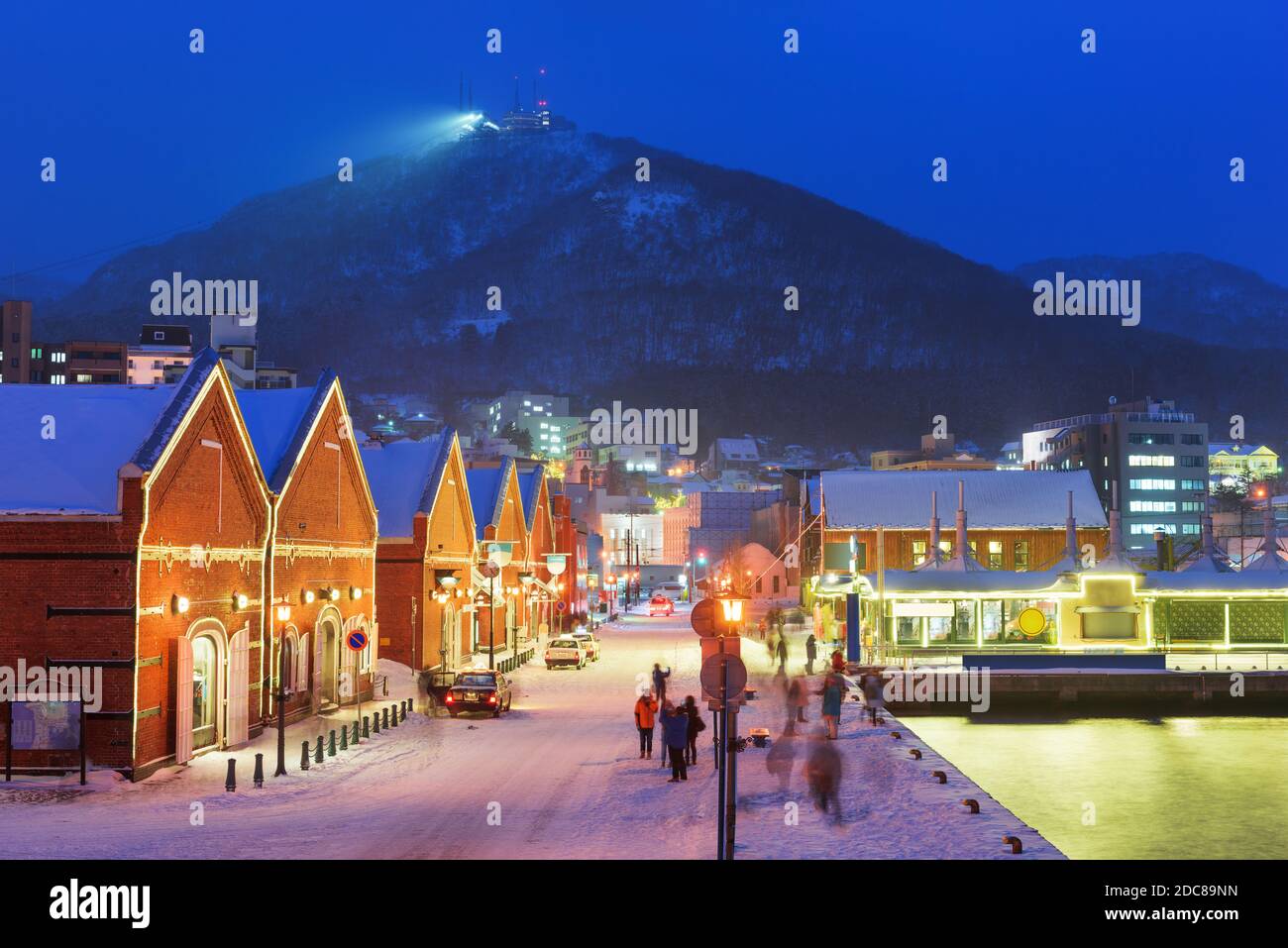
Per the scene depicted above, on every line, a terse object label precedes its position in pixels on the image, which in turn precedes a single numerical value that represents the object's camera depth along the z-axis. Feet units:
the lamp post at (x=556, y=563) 256.73
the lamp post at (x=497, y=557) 191.21
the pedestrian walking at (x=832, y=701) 114.93
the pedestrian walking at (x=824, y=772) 79.97
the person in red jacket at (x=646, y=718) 107.55
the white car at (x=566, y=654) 208.85
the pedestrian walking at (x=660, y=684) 129.01
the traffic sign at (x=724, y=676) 60.90
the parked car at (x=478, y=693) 139.13
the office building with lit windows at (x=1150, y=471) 577.43
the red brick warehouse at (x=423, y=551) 183.62
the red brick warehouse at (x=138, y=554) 94.89
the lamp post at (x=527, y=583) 243.19
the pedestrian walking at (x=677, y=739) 97.35
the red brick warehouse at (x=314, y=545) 129.49
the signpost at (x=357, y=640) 116.87
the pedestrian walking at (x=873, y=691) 152.87
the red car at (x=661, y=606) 439.63
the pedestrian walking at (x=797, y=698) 118.93
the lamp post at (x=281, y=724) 96.07
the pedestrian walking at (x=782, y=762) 94.38
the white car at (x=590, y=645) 221.25
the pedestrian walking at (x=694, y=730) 103.52
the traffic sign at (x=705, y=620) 74.69
